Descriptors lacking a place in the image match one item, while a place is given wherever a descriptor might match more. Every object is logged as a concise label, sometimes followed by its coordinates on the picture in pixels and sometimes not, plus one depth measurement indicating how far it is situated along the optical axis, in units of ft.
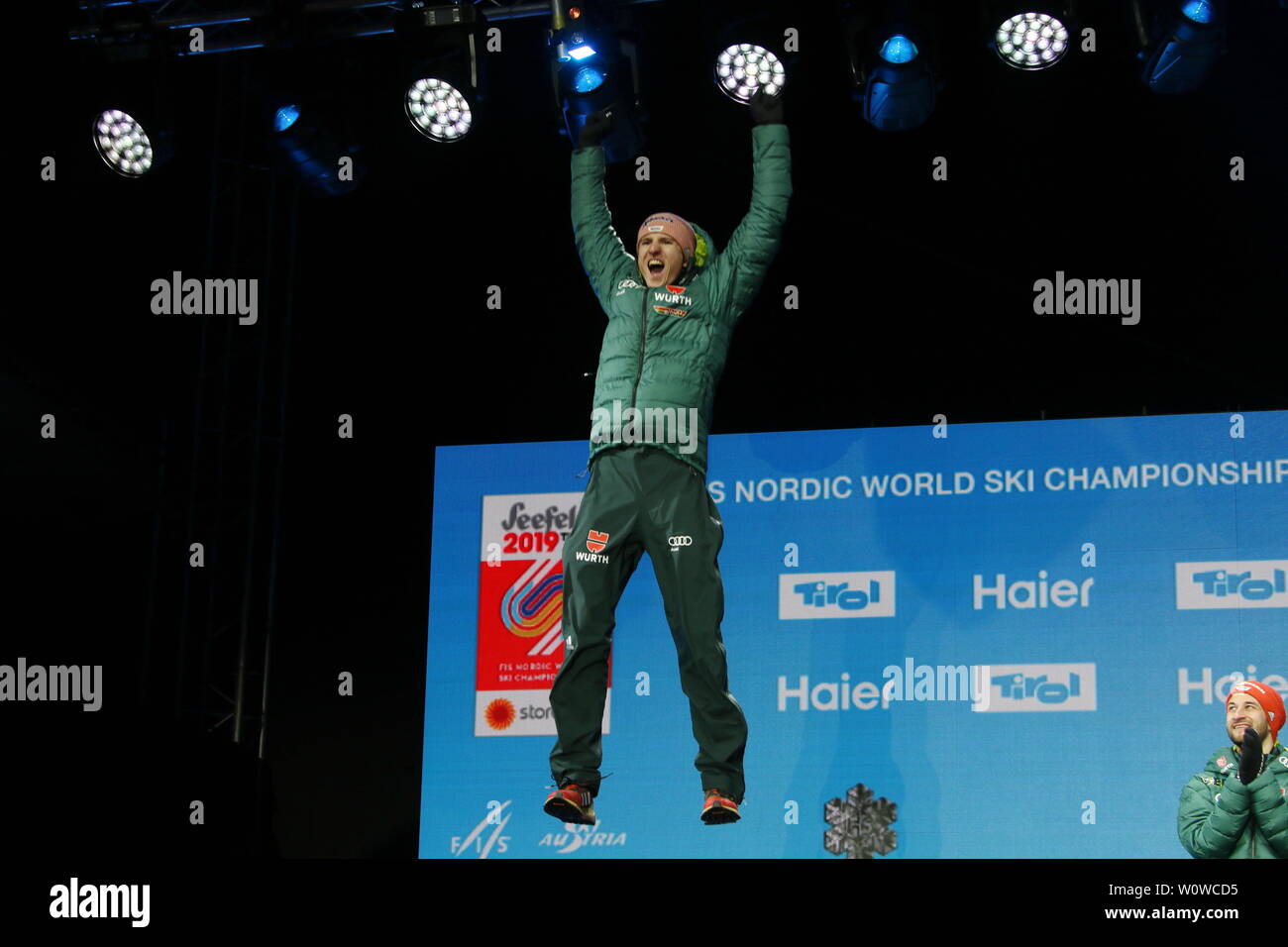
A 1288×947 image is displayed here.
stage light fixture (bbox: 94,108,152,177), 21.27
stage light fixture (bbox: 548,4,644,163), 19.33
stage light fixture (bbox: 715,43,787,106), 19.88
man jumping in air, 15.64
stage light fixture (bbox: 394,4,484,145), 20.47
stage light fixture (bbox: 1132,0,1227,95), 18.31
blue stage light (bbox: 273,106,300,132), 20.76
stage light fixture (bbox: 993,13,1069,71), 19.36
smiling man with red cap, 17.76
